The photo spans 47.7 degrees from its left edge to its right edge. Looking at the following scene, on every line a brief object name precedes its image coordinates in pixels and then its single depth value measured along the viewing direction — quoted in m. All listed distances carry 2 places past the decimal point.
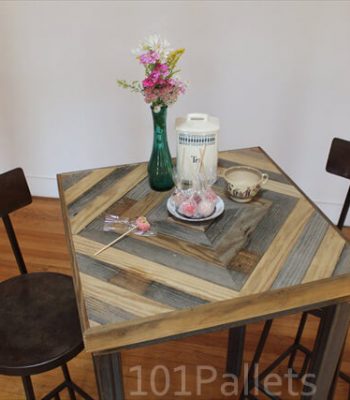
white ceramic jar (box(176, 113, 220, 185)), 1.22
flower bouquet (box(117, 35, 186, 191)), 1.09
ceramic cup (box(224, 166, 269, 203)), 1.20
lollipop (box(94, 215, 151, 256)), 1.08
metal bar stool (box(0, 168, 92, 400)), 1.02
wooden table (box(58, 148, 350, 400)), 0.81
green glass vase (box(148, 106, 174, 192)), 1.21
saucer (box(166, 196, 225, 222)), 1.12
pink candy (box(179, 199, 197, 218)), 1.12
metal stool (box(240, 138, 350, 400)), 1.38
